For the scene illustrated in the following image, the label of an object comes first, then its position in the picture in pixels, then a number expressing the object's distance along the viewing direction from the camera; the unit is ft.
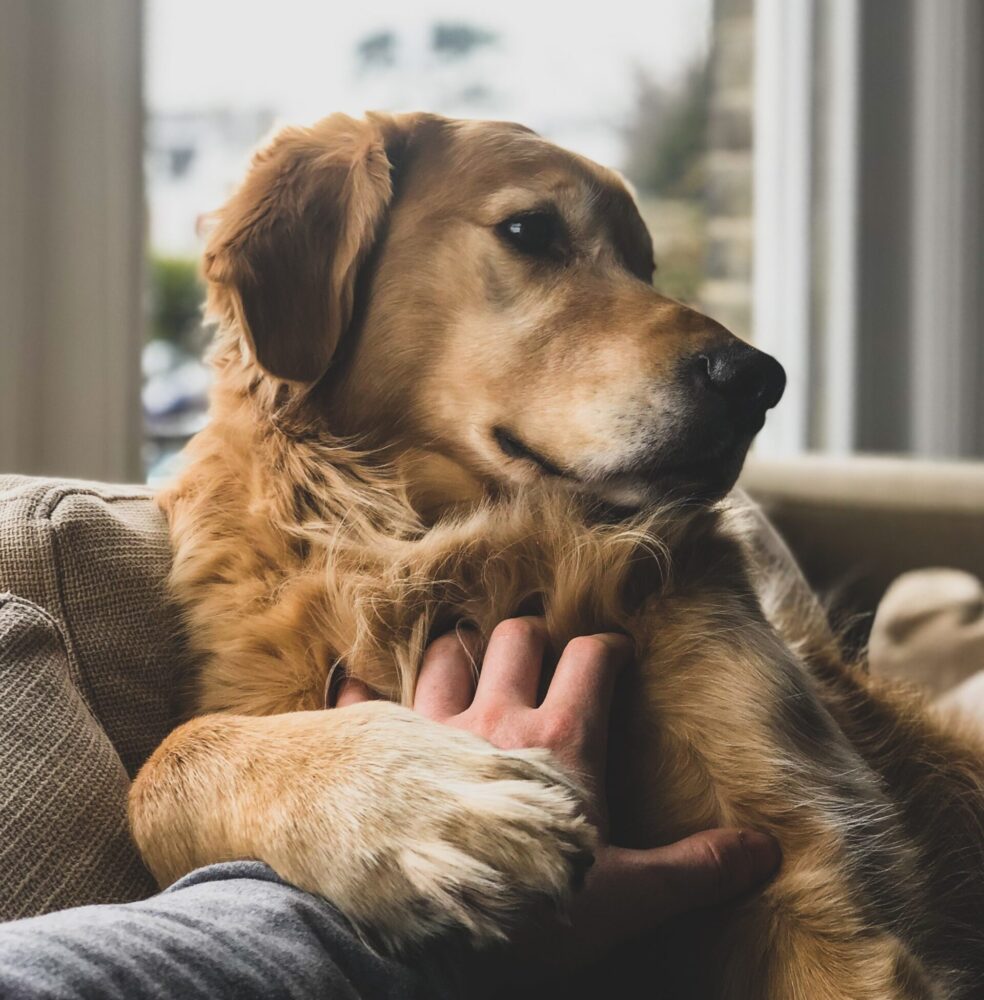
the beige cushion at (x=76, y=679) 2.54
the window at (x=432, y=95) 8.32
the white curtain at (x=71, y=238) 6.50
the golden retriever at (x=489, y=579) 2.53
